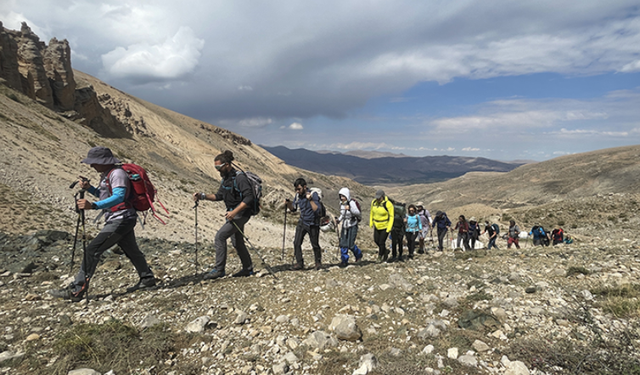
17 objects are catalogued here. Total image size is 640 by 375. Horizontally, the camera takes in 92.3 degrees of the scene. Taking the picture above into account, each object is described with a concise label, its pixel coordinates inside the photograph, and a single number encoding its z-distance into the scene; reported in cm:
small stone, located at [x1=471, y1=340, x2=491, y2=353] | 408
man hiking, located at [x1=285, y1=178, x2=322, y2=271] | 752
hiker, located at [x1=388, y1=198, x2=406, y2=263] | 990
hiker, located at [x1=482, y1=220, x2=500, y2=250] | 1509
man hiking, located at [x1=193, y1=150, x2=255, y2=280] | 629
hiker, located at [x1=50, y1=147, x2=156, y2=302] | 522
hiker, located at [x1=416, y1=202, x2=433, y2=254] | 1305
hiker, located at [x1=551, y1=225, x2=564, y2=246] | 1602
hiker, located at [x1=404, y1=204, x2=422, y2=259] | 1138
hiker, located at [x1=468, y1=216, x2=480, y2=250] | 1418
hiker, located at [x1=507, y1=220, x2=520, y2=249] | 1581
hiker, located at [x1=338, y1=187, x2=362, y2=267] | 855
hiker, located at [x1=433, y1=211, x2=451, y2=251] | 1403
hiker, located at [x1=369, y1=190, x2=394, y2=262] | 865
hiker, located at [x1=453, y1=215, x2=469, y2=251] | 1410
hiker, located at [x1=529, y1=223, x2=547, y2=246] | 1571
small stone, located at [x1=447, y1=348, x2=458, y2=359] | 397
